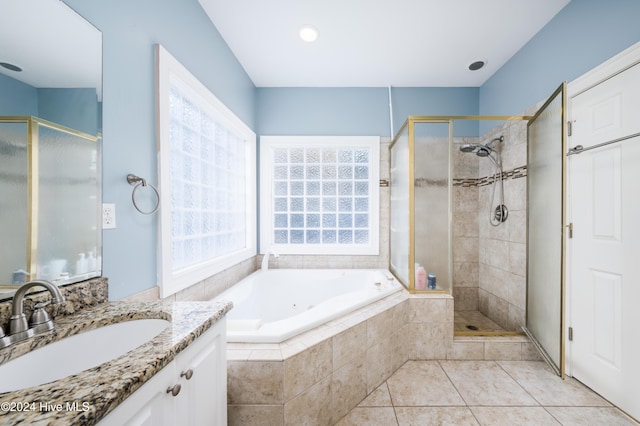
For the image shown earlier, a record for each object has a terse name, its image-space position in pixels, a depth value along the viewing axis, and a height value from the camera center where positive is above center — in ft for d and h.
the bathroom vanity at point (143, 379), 1.50 -1.21
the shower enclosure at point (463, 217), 7.04 -0.17
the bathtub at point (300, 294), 5.01 -2.27
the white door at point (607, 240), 4.71 -0.58
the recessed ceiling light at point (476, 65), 7.98 +4.69
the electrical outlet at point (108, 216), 3.49 -0.05
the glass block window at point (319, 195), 9.71 +0.64
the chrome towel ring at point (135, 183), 3.77 +0.45
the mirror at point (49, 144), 2.53 +0.77
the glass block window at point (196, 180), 4.53 +0.78
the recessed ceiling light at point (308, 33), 6.57 +4.69
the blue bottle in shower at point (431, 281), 7.04 -1.92
